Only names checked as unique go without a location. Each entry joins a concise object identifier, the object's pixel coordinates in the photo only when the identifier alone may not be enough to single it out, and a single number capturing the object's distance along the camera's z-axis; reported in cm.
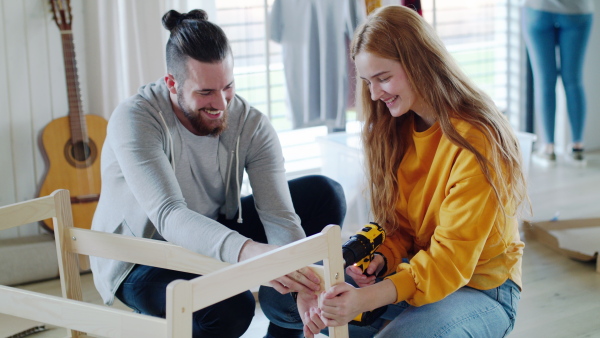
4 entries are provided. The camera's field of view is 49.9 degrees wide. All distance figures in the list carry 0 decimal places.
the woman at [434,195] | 120
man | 139
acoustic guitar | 238
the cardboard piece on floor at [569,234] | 241
